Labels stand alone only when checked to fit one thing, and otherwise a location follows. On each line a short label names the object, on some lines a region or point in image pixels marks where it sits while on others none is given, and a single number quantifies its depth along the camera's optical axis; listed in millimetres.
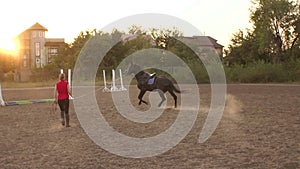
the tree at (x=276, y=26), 57156
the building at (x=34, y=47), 95188
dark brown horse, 17422
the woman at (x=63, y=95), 12656
